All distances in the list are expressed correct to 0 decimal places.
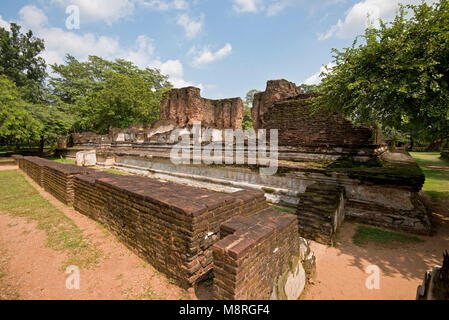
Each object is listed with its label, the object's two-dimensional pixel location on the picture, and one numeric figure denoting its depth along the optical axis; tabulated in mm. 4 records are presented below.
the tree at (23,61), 22812
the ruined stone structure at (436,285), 1633
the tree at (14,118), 11750
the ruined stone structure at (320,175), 3666
